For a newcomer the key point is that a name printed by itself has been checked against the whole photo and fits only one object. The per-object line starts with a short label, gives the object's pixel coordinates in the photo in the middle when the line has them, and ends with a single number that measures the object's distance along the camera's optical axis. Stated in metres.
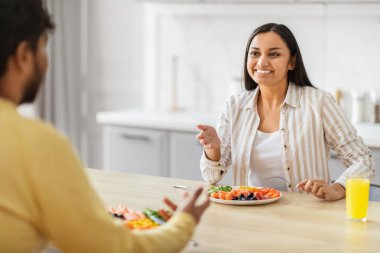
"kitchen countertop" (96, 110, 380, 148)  3.78
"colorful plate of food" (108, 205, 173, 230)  1.99
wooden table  1.94
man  1.49
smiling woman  2.81
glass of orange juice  2.17
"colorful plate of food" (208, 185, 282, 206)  2.31
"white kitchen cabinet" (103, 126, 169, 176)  3.94
